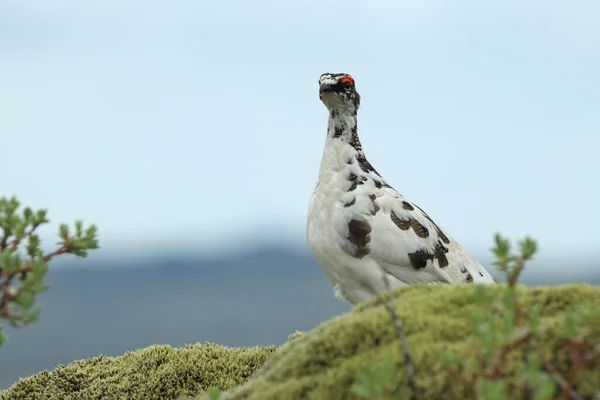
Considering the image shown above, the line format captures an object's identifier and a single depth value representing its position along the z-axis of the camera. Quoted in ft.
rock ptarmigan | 49.93
